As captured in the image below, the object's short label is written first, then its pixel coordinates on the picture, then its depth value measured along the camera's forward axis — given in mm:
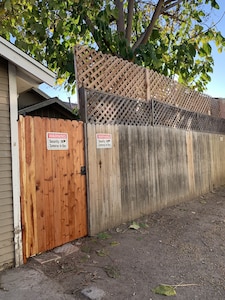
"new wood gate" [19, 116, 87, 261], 3402
